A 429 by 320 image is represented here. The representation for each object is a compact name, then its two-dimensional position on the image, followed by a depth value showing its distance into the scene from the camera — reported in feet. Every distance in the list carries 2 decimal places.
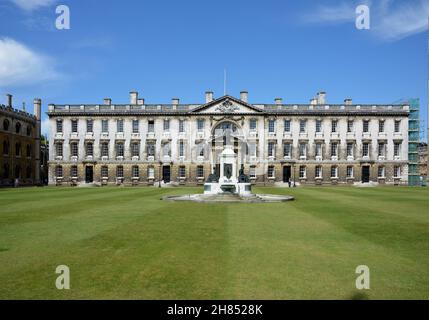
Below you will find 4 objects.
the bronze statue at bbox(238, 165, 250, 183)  93.68
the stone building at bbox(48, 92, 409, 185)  163.32
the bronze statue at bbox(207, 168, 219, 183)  94.35
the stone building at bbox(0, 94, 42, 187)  163.43
